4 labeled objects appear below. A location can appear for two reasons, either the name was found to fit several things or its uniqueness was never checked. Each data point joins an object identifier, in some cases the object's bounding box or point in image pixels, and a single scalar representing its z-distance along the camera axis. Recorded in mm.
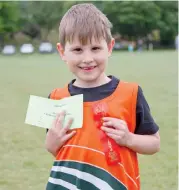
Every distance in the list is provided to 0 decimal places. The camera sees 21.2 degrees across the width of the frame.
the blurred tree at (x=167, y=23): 53344
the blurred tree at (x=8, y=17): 47719
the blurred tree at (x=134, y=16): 52147
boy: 2033
